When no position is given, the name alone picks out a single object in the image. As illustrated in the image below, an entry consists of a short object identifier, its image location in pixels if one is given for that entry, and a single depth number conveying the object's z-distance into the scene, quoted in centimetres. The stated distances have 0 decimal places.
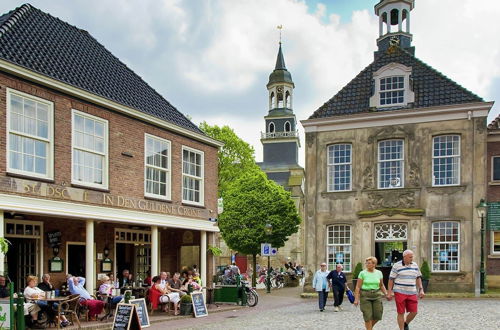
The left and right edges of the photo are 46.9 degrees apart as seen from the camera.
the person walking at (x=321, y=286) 1870
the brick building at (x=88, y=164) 1399
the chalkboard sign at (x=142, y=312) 1406
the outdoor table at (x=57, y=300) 1279
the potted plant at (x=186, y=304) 1731
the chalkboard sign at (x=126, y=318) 1201
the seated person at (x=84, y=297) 1425
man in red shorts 1114
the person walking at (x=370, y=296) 1118
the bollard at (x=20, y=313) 1172
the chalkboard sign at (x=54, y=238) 1564
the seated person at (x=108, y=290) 1546
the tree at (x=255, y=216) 3800
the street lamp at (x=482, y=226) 2328
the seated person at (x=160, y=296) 1706
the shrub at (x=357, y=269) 2458
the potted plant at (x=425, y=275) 2400
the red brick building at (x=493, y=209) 2631
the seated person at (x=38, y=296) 1282
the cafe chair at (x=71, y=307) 1329
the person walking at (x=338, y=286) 1859
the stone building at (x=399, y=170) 2439
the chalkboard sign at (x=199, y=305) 1719
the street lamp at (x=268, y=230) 2973
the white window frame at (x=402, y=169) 2547
